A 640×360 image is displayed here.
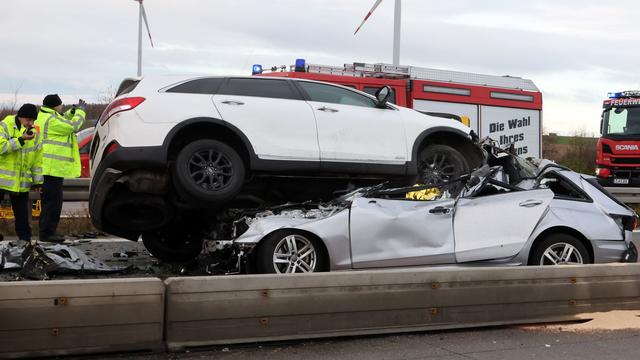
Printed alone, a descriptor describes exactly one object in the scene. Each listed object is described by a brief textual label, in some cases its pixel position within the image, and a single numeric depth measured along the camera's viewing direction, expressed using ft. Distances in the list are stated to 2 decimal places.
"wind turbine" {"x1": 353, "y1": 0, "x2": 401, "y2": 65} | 62.39
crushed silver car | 19.02
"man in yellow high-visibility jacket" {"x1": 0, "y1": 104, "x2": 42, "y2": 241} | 26.71
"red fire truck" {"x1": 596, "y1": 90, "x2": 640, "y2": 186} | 61.00
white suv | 19.99
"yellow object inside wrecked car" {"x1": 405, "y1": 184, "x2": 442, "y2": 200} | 21.29
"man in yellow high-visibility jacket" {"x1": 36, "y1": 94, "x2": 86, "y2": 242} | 27.61
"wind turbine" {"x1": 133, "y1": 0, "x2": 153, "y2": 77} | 88.07
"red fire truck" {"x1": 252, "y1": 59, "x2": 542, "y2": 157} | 41.65
